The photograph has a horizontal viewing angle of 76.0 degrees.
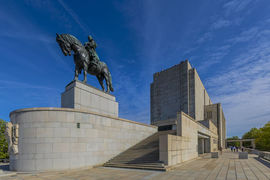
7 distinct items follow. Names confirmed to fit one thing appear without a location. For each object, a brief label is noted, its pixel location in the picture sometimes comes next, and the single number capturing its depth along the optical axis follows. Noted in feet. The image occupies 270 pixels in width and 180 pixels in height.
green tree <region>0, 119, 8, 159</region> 85.68
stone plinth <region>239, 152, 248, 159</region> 65.53
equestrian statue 51.75
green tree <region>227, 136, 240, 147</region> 398.07
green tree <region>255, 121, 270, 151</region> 177.80
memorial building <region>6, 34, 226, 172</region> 37.27
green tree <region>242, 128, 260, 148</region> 299.99
